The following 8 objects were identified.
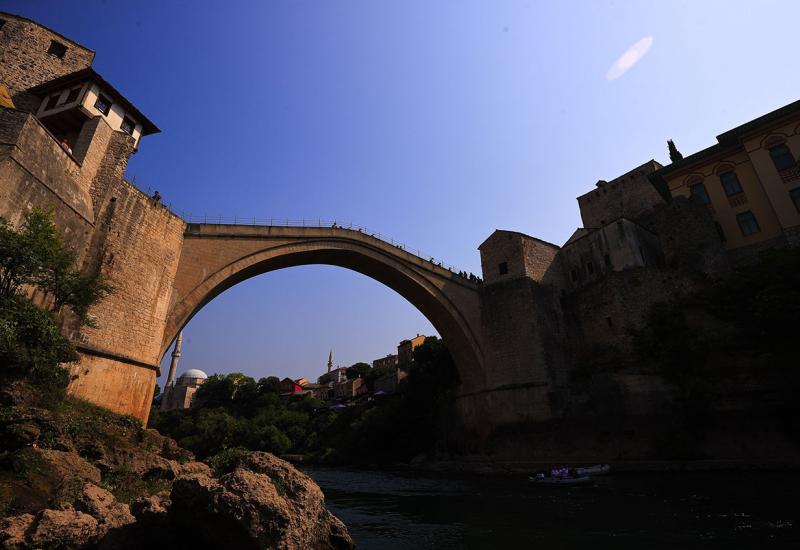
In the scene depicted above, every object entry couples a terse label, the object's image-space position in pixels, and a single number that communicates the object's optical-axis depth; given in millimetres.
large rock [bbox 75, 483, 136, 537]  5500
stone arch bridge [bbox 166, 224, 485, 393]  16469
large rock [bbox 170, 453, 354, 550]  4609
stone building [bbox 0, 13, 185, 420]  10945
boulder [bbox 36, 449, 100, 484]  7062
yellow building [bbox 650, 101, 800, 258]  20422
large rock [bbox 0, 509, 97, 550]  4594
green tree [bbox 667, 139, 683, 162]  30203
